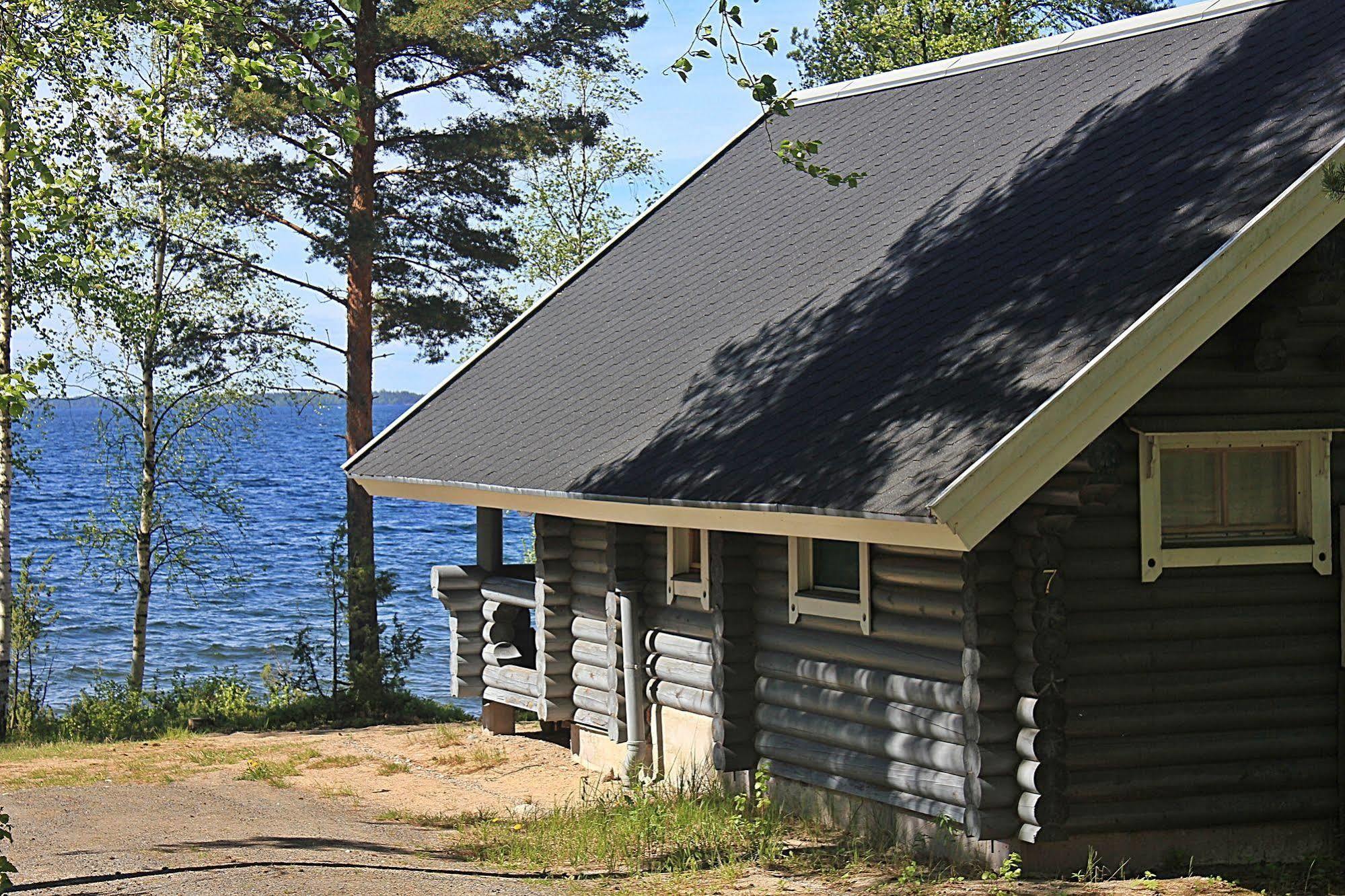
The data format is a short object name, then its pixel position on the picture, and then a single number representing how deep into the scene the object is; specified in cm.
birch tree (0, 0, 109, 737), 1609
